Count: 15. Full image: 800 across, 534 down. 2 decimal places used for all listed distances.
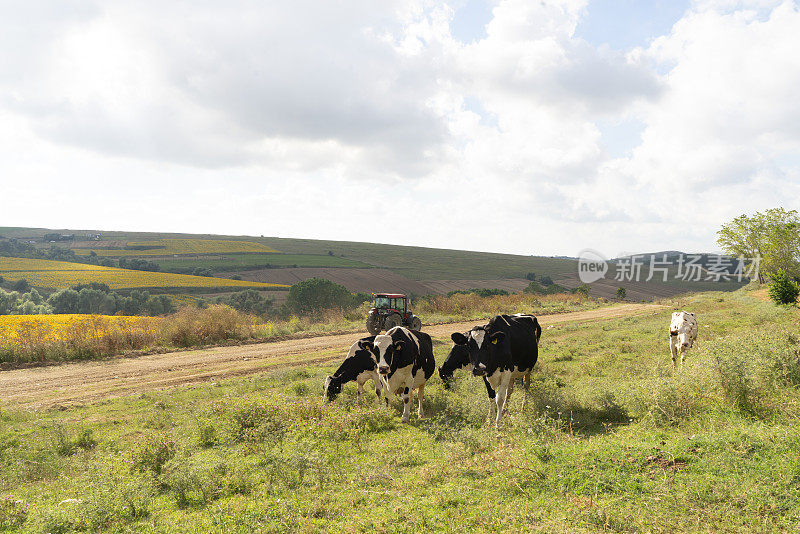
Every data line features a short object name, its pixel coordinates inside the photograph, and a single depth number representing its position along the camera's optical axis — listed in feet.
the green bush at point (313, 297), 135.33
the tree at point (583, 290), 177.81
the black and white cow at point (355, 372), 35.73
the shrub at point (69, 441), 28.55
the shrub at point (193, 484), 20.17
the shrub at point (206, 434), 28.67
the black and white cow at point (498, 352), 27.50
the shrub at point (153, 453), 24.28
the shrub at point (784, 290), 79.25
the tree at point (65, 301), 136.87
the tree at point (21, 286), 175.63
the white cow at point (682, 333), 41.45
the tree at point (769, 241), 156.97
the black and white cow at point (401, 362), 30.37
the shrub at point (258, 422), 27.91
